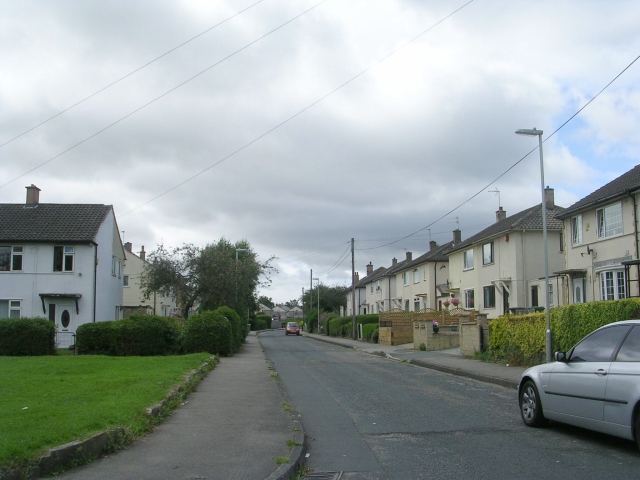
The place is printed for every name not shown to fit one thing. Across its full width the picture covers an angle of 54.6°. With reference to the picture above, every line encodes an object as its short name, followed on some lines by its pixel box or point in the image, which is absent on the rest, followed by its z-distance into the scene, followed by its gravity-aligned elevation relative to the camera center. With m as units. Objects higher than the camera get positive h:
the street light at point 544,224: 17.20 +2.34
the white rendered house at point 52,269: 32.12 +2.01
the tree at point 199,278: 35.56 +1.67
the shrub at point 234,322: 28.78 -0.74
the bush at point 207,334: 25.30 -1.11
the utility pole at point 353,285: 48.94 +1.62
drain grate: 6.75 -1.86
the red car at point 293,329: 71.62 -2.66
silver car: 7.36 -1.06
